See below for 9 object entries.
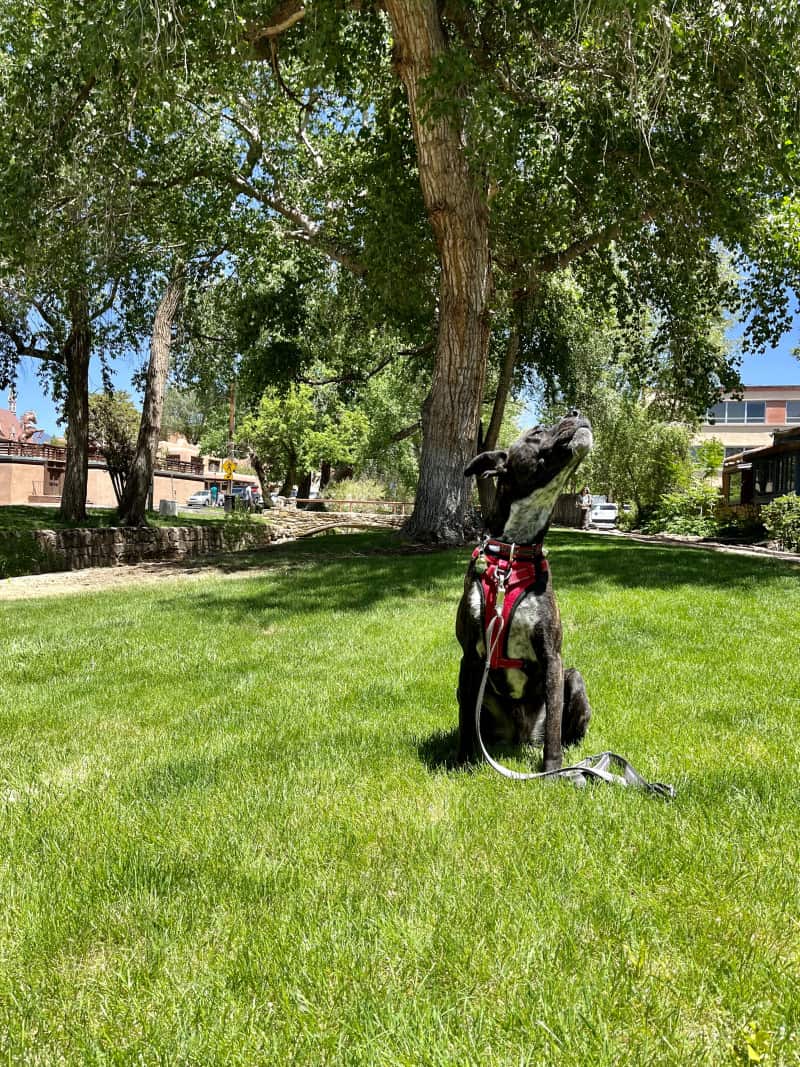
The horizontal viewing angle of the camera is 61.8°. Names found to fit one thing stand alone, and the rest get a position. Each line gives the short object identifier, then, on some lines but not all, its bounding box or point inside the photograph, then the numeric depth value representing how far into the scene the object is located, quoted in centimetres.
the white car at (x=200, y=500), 6284
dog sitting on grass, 296
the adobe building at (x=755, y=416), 5609
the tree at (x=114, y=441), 2217
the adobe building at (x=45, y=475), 4788
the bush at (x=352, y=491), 4172
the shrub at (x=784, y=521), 1783
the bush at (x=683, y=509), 2684
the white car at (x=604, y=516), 3600
